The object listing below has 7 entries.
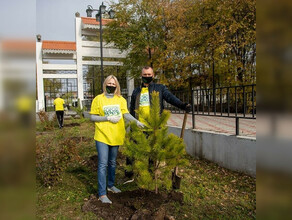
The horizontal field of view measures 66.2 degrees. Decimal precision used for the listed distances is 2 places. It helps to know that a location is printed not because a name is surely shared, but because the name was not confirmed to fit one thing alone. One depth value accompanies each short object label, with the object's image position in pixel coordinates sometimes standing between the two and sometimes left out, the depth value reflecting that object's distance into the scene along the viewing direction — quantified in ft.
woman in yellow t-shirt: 9.51
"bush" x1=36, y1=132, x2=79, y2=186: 11.59
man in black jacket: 10.69
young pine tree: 8.62
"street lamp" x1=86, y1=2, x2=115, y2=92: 40.36
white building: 58.65
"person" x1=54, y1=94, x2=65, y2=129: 34.50
